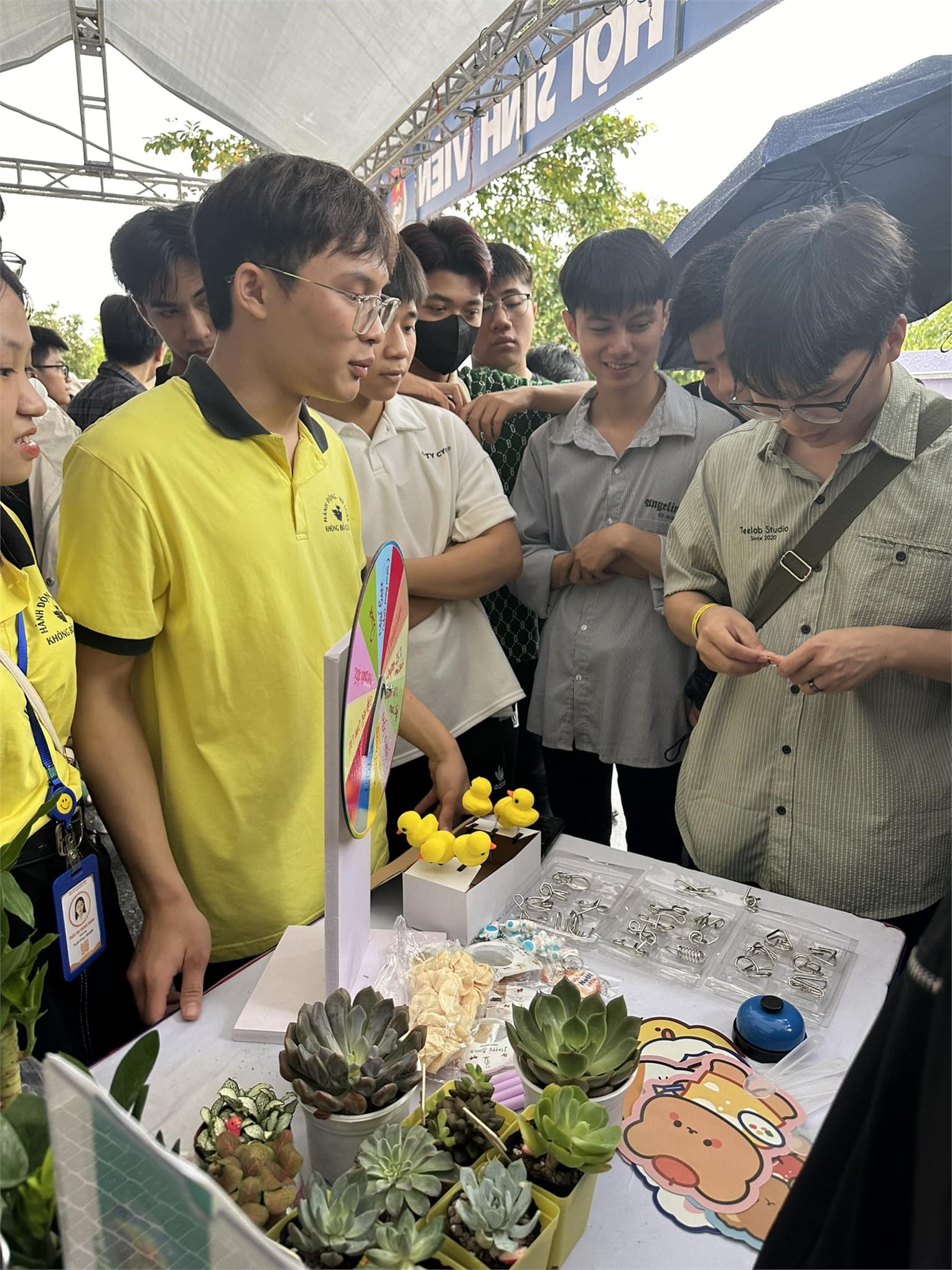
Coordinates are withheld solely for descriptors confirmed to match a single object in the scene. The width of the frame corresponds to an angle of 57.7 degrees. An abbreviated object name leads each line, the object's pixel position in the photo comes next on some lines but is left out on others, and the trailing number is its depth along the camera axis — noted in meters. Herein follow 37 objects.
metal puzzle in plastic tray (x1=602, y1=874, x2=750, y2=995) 1.19
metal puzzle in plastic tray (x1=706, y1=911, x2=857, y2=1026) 1.13
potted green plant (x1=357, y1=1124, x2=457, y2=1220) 0.70
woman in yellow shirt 1.06
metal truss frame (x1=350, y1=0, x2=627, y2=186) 3.69
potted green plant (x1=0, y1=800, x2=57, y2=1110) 0.75
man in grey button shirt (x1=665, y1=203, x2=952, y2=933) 1.31
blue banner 2.97
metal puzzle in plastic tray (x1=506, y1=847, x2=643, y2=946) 1.26
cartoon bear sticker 0.87
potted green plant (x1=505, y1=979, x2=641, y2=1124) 0.81
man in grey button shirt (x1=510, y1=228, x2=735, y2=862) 2.02
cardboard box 1.20
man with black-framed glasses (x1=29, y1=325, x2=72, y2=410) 4.21
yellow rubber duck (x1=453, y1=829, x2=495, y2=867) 1.22
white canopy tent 3.59
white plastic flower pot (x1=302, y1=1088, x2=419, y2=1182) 0.79
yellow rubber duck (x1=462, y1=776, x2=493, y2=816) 1.34
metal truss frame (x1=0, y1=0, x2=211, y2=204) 7.12
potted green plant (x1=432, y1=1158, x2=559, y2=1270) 0.69
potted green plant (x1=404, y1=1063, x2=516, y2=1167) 0.77
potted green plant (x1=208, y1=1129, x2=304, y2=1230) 0.72
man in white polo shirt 1.85
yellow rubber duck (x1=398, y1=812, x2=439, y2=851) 1.22
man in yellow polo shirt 1.16
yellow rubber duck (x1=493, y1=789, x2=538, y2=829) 1.34
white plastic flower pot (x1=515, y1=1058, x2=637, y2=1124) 0.81
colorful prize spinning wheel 0.90
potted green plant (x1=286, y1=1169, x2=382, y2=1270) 0.65
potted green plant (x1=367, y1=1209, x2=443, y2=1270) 0.65
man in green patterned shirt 2.22
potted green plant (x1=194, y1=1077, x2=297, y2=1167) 0.80
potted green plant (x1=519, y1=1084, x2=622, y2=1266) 0.74
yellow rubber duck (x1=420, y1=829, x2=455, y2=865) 1.21
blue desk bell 1.02
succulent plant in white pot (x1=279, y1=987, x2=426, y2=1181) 0.79
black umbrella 1.88
